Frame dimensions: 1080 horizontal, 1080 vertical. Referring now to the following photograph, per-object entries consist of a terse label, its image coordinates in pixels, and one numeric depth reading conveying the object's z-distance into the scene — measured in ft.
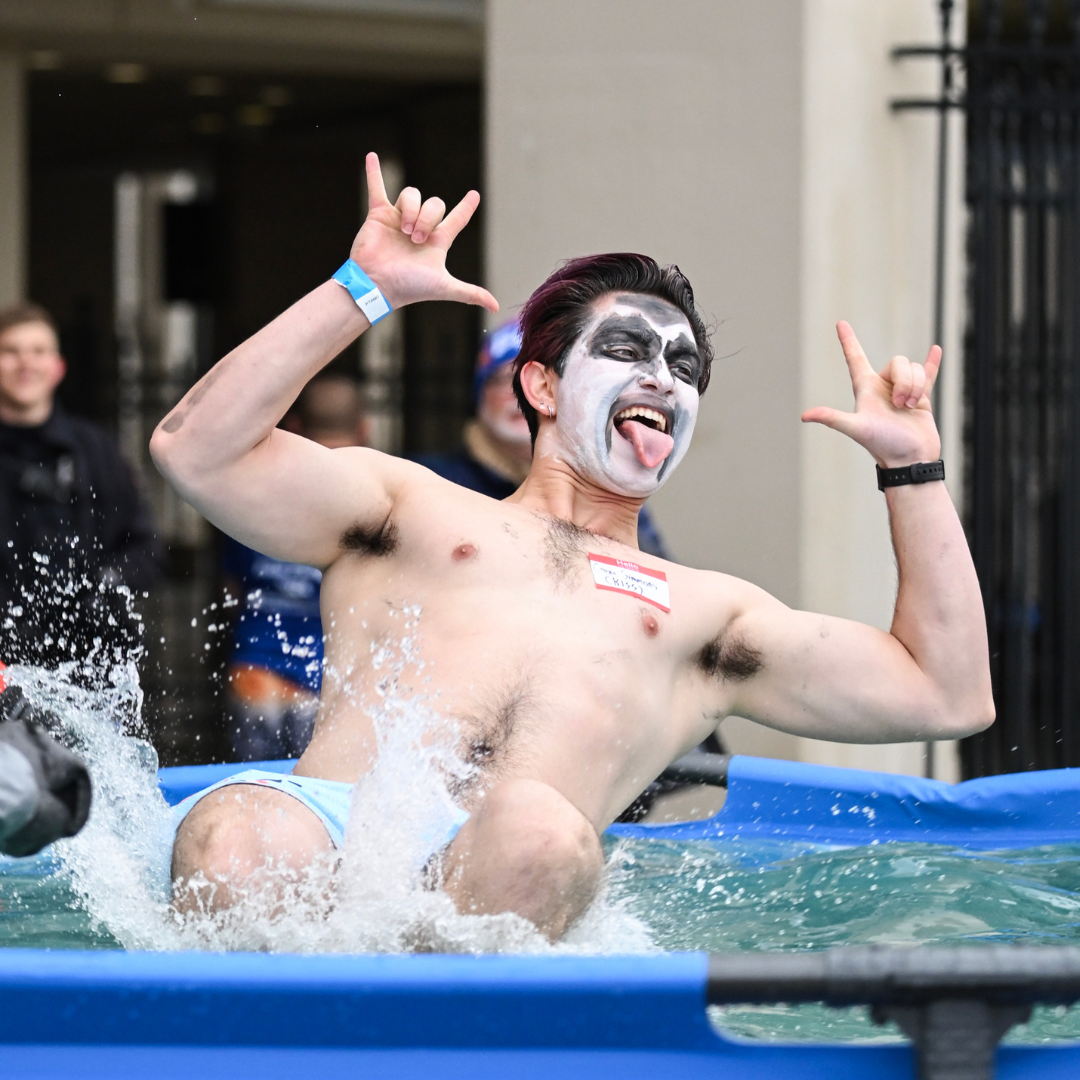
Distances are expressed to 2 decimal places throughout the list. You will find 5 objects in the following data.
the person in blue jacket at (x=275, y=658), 26.76
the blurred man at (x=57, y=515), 28.37
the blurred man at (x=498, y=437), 26.40
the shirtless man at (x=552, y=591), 15.33
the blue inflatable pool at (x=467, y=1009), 11.39
